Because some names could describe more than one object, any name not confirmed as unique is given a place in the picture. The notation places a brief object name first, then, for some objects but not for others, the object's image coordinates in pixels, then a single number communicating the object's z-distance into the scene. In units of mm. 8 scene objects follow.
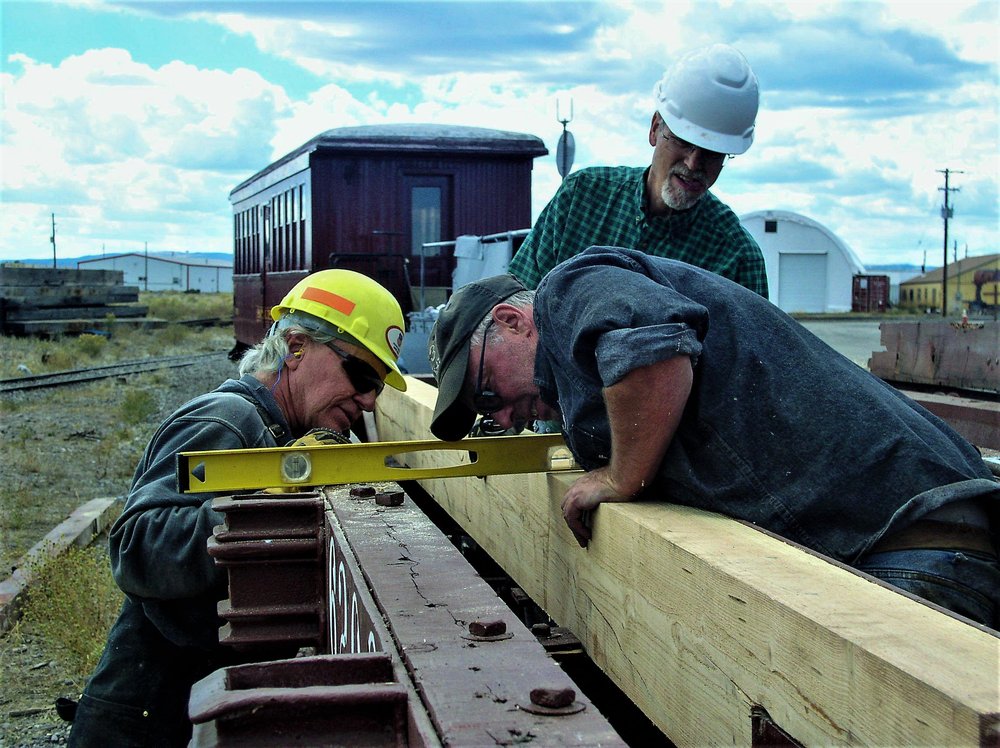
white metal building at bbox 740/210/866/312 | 61188
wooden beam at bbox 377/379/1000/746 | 1409
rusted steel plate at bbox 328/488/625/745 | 1541
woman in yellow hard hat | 3020
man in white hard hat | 3740
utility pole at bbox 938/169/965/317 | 68438
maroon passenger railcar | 15922
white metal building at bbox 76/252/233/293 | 122375
